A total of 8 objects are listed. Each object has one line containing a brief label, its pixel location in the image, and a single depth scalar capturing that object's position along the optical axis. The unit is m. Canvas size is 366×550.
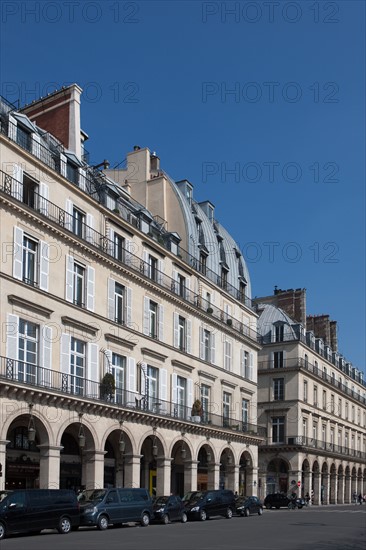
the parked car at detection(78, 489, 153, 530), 28.66
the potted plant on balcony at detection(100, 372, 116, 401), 36.72
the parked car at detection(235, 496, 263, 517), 41.00
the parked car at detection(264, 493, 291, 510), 57.28
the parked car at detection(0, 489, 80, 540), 24.06
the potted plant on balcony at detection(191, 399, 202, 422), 45.50
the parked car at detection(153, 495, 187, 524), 33.06
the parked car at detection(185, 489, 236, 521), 35.91
